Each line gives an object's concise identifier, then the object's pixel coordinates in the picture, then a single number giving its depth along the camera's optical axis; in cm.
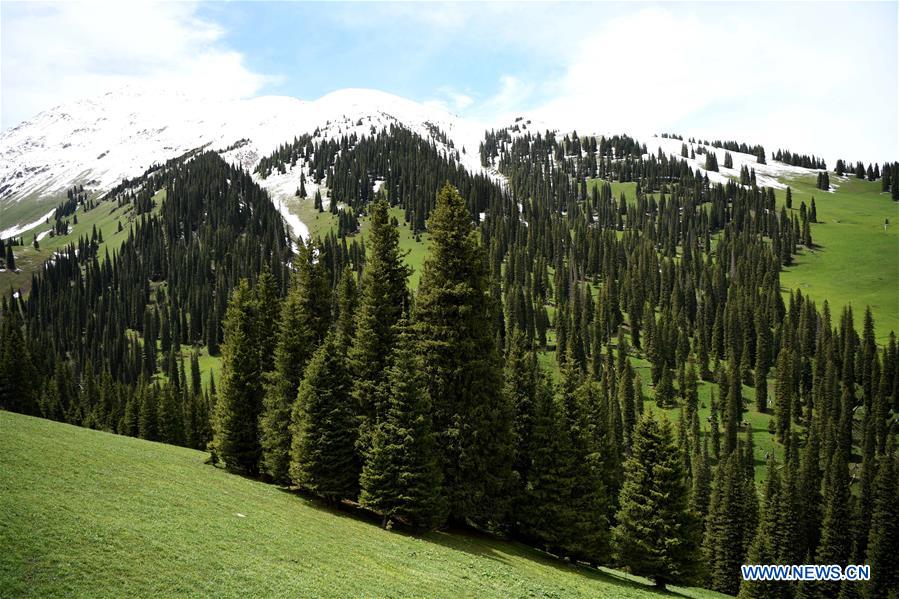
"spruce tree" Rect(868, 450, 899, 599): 7306
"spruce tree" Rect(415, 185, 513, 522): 3459
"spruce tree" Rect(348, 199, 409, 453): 3706
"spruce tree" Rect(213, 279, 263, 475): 4419
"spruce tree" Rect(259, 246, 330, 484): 4028
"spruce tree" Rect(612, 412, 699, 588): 3741
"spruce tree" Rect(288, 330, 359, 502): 3531
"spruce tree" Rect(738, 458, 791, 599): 6118
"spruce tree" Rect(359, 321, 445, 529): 3164
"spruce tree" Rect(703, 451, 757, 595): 7994
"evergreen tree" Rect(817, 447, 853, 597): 8525
